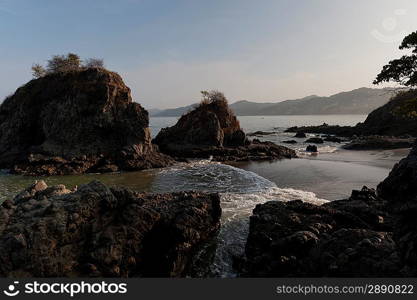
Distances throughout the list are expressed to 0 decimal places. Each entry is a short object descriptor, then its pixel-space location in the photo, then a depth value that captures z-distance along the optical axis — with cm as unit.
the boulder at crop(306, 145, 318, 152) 5726
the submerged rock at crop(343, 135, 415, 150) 5803
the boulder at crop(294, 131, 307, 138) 9044
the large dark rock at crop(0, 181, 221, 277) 1038
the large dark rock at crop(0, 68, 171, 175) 3969
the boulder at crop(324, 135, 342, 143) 7556
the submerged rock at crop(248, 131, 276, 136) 10325
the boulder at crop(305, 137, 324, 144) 7294
